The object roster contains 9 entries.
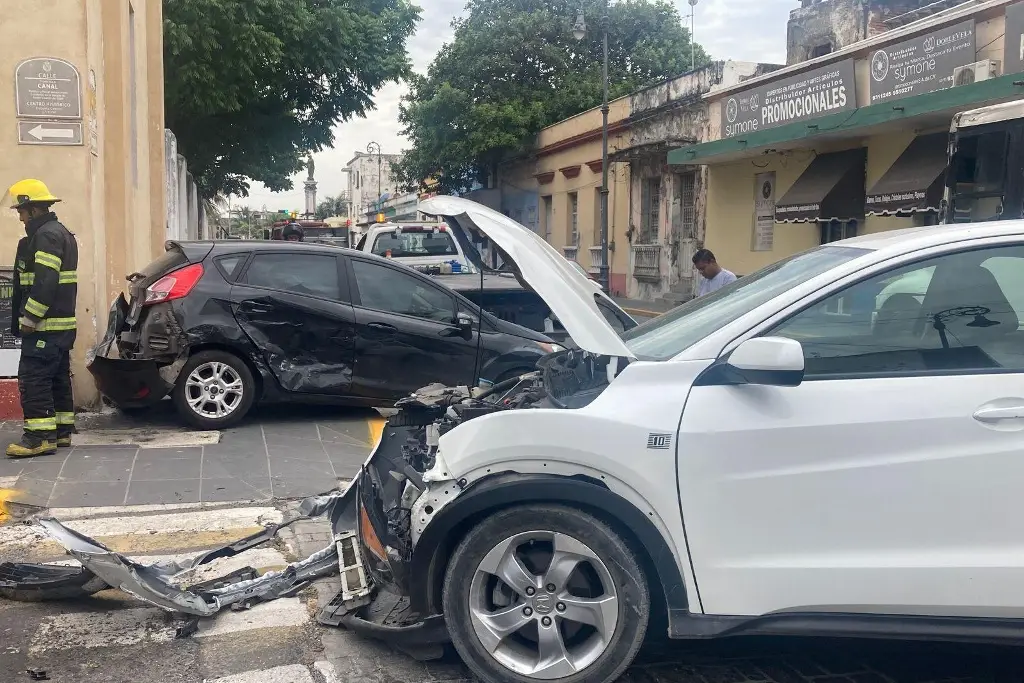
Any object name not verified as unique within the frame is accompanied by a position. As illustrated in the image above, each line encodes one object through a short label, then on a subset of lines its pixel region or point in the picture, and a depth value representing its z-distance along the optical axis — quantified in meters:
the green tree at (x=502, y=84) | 32.56
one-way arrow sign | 7.86
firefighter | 6.60
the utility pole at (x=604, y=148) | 23.81
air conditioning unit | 14.56
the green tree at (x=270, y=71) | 18.59
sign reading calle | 7.80
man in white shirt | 8.49
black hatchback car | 7.35
